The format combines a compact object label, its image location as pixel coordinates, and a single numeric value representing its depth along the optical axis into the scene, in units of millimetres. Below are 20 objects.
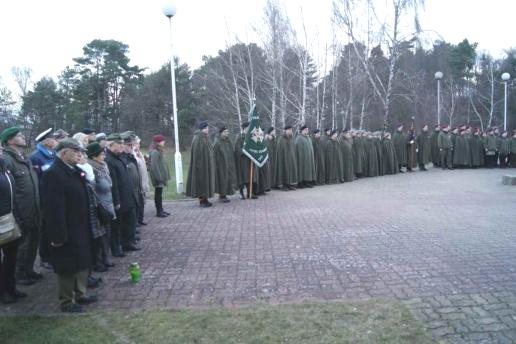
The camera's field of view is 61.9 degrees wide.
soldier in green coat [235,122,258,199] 13008
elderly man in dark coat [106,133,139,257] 6770
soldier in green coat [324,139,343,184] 16375
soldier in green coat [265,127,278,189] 14484
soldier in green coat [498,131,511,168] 21188
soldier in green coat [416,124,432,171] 20578
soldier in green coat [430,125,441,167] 21266
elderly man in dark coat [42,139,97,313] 4531
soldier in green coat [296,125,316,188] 15117
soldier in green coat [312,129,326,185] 16047
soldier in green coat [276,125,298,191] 14570
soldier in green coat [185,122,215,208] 11453
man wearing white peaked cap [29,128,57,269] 6387
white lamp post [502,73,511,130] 25252
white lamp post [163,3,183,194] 14195
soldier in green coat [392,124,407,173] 20016
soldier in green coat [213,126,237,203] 12078
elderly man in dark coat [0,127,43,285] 5520
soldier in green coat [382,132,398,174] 19334
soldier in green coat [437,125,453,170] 20672
